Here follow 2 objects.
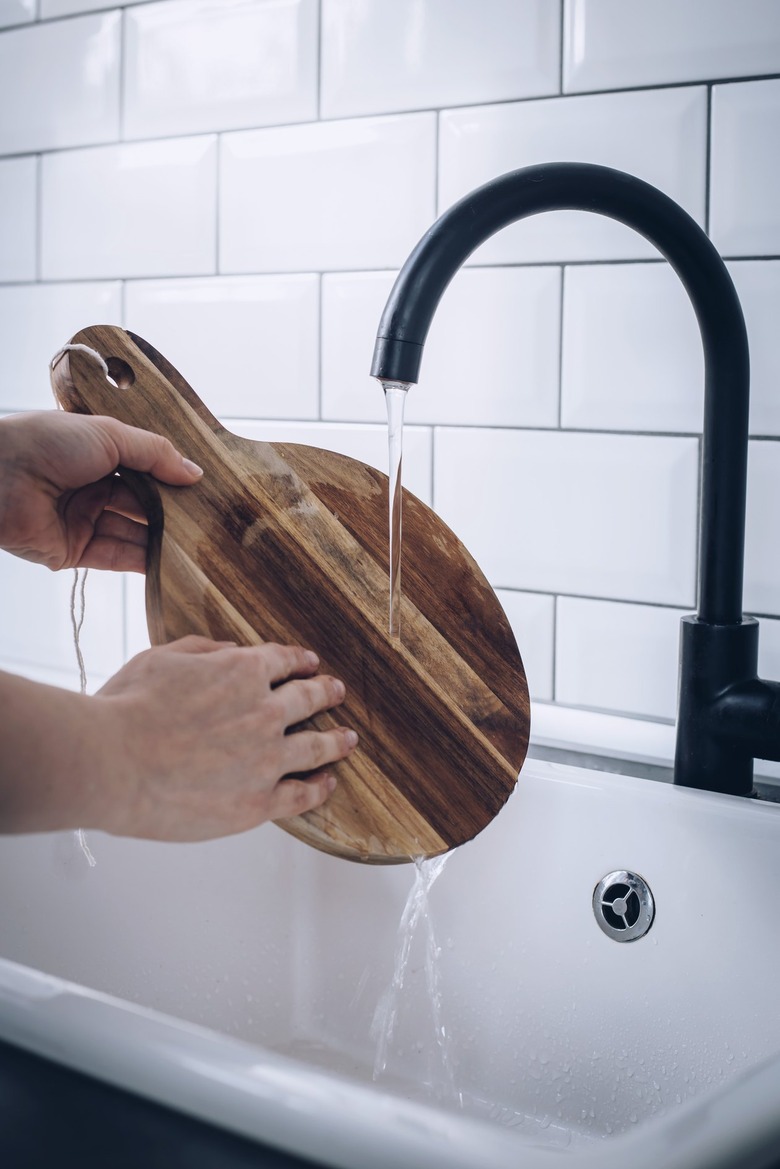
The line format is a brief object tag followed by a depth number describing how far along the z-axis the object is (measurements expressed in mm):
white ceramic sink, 621
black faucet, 540
